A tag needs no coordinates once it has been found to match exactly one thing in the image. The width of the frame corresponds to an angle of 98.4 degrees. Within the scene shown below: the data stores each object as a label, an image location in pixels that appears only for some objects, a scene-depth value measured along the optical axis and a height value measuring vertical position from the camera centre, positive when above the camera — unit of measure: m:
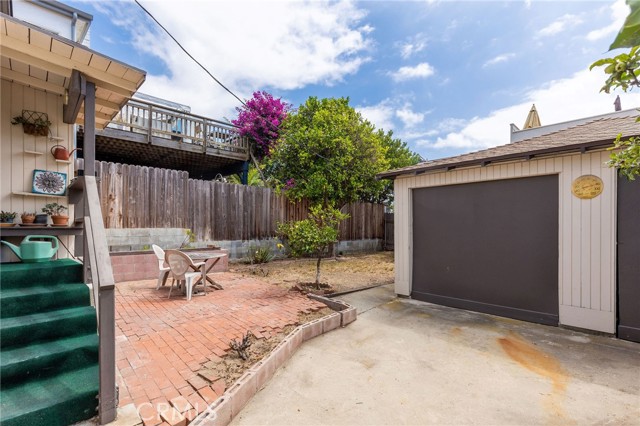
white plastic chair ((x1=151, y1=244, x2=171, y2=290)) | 5.14 -1.06
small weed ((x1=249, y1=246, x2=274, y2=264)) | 8.16 -1.29
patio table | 5.14 -0.87
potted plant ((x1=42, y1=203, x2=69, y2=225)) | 3.24 +0.00
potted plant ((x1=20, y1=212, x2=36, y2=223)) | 3.06 -0.06
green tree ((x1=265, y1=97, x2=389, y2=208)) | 8.89 +1.96
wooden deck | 8.19 +2.29
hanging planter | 3.13 +1.03
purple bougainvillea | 10.33 +3.45
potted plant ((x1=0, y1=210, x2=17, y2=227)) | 2.93 -0.05
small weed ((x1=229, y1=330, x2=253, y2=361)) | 2.75 -1.40
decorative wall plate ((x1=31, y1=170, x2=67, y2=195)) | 3.25 +0.36
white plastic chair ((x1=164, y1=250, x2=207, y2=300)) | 4.66 -0.97
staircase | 1.76 -1.02
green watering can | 2.74 -0.39
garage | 3.60 -0.32
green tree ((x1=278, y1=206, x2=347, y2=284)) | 5.43 -0.44
